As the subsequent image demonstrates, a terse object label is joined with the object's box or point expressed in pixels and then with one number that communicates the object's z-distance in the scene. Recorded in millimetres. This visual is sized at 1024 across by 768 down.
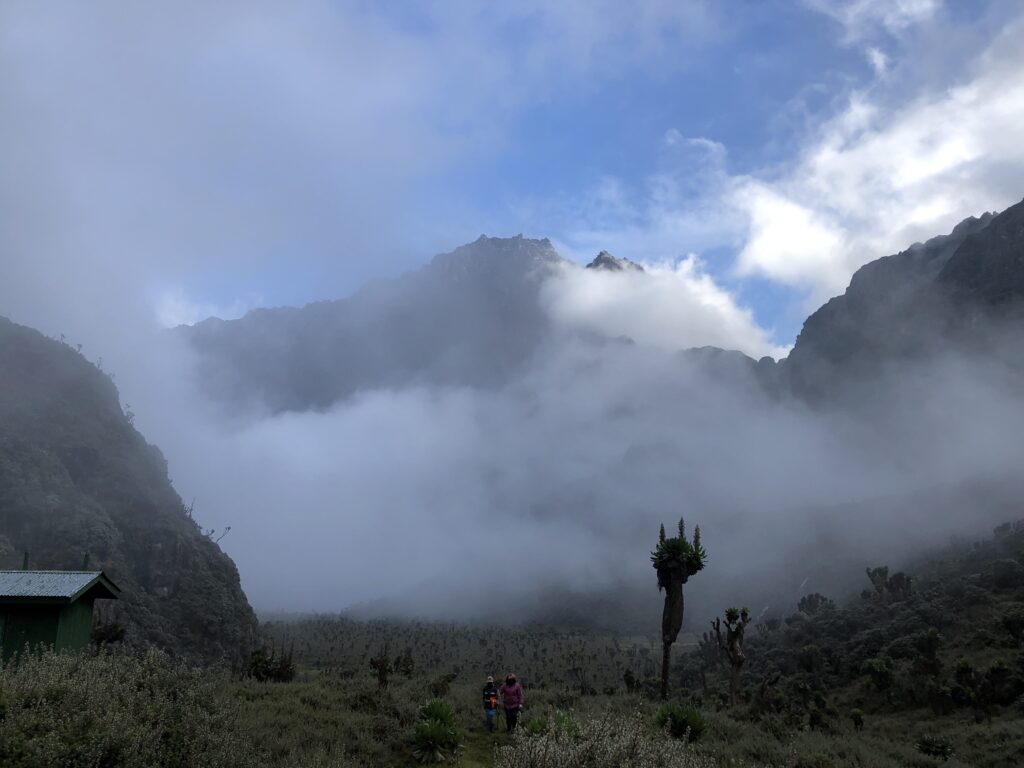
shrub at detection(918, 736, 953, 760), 20141
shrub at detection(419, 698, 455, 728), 16875
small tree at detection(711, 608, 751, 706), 31438
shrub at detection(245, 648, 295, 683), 27956
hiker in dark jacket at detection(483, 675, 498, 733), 19028
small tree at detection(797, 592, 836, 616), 61312
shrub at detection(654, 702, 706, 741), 18000
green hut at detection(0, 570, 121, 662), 16781
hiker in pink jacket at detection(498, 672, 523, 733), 18234
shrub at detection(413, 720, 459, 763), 15523
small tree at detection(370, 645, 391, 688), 22953
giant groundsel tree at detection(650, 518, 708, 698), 30453
